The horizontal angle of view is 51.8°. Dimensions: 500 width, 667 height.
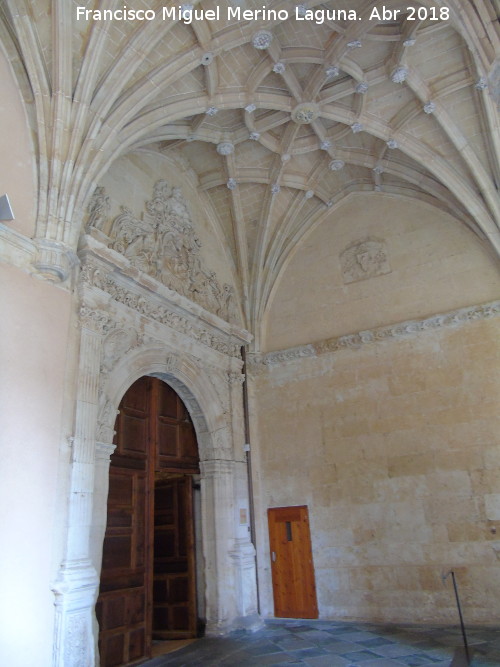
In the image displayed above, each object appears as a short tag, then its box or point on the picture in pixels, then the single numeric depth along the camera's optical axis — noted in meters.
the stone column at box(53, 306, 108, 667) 5.36
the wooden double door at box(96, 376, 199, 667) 6.75
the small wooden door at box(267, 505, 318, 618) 9.12
